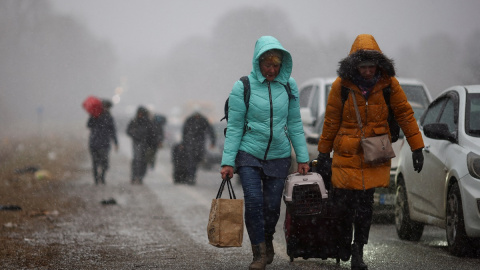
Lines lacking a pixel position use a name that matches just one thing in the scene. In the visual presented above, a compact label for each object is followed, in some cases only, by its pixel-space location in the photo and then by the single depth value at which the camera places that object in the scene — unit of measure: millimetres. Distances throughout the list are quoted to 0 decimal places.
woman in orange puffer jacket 11605
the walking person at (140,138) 35893
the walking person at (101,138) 34530
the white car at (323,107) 19015
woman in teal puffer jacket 11822
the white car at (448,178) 13193
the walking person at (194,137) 35428
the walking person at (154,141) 37147
